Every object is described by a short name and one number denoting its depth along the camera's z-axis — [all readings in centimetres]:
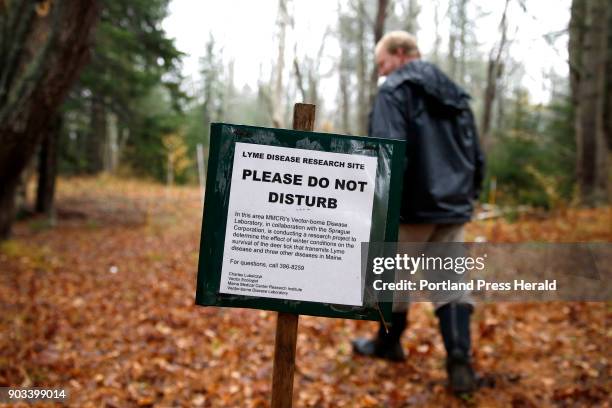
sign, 179
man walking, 273
